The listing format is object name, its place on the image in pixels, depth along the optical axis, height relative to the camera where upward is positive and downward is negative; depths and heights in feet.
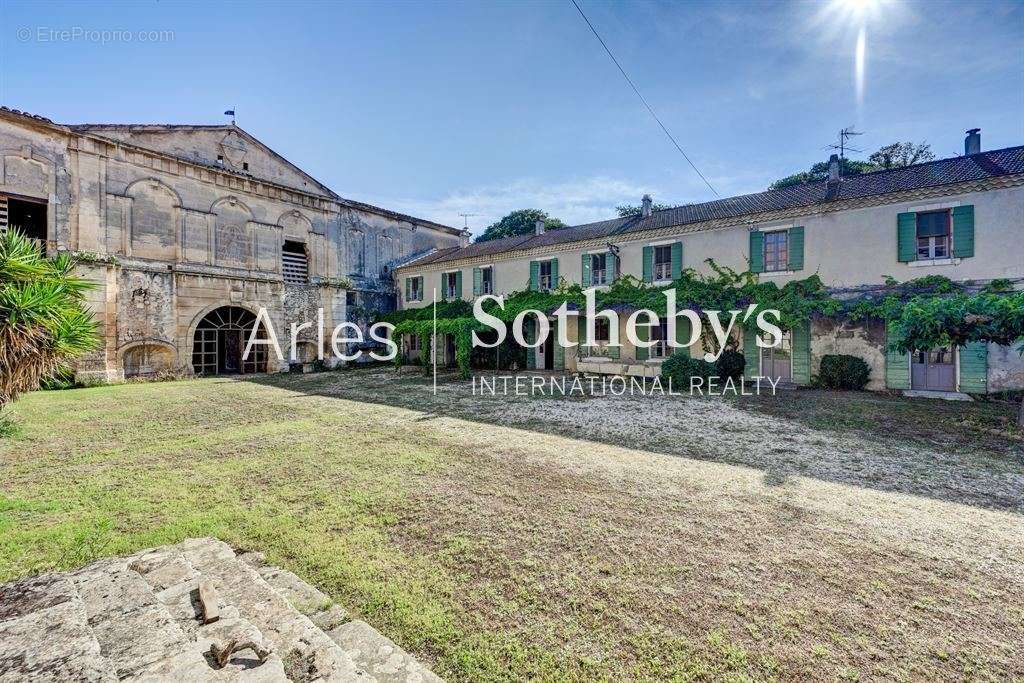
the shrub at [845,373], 41.16 -3.15
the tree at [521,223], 115.03 +31.75
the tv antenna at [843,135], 54.48 +26.28
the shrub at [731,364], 46.16 -2.56
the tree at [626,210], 118.11 +36.50
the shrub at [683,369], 43.91 -2.97
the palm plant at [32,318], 13.50 +0.76
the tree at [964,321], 25.67 +1.19
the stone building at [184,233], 47.34 +14.33
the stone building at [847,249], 36.78 +9.60
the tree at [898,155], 87.51 +38.09
